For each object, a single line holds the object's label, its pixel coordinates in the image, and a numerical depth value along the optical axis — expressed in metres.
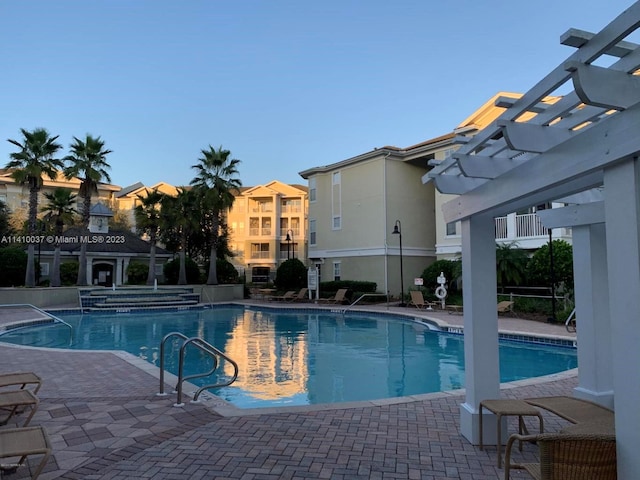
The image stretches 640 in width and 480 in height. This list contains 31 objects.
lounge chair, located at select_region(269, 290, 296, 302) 26.25
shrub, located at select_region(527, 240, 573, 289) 17.19
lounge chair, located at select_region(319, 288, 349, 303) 24.38
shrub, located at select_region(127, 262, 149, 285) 31.89
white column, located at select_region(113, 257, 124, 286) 33.44
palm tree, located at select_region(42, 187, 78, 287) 25.73
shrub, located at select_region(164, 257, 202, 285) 30.98
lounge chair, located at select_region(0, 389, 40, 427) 4.75
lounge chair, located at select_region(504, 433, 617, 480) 2.76
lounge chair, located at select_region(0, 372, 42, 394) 5.53
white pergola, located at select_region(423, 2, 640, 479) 2.57
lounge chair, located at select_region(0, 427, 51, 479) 3.25
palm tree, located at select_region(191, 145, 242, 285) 29.10
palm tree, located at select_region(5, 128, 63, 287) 22.86
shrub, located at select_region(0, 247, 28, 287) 25.14
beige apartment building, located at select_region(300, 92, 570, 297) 26.42
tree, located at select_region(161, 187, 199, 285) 29.02
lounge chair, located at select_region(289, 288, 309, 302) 26.41
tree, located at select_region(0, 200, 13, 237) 33.44
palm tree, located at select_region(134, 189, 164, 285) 28.72
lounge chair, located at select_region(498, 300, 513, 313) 17.05
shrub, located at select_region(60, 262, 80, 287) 29.06
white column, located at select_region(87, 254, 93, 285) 31.41
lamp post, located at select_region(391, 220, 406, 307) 21.32
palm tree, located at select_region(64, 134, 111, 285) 24.91
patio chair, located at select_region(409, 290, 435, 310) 20.74
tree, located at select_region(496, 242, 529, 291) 18.69
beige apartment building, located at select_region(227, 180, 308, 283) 48.34
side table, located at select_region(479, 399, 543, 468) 4.11
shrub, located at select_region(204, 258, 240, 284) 32.50
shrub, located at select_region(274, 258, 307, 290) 28.44
